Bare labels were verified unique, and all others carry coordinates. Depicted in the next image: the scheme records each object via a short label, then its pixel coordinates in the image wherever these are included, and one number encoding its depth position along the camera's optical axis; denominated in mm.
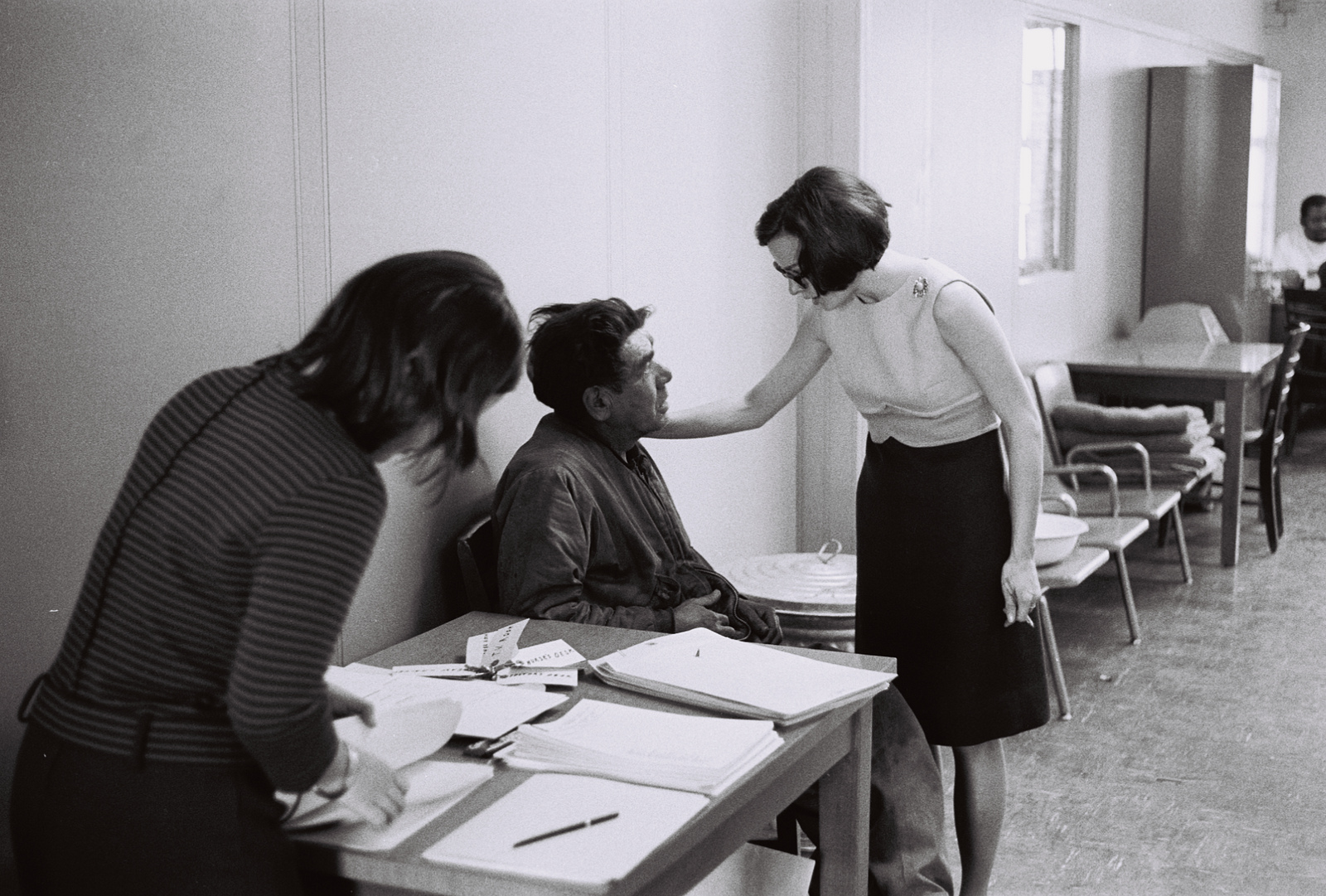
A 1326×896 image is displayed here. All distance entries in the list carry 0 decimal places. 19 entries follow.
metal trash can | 3330
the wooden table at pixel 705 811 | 1605
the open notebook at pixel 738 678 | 2059
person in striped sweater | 1457
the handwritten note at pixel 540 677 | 2184
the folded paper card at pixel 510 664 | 2207
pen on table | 1621
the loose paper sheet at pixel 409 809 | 1641
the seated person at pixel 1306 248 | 10359
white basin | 4270
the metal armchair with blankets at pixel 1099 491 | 5504
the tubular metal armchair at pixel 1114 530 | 5027
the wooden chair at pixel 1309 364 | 9266
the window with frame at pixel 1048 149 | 6918
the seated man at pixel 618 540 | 2664
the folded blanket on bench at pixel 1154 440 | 5996
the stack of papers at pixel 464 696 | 1979
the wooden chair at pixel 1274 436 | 6477
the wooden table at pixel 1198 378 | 6352
